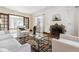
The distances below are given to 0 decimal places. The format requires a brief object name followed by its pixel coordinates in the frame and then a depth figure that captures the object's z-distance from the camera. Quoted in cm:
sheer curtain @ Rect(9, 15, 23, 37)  278
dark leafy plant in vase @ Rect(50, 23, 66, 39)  339
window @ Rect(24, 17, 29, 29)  287
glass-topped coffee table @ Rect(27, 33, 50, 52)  324
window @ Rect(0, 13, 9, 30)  261
